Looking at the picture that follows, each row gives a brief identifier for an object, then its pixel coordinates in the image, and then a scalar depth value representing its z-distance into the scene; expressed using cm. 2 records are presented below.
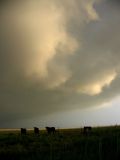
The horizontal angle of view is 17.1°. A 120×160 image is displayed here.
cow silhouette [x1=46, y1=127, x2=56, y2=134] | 6128
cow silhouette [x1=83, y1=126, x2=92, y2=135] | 5330
